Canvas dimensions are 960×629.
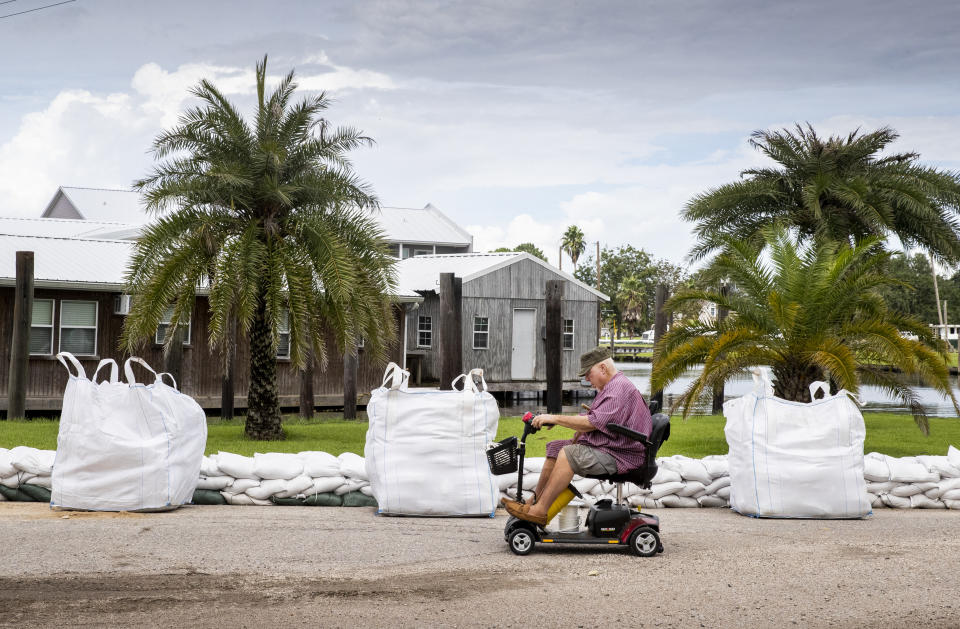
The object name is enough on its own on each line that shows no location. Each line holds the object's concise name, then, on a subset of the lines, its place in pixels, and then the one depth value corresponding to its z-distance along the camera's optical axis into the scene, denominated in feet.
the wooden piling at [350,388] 65.77
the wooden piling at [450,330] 65.41
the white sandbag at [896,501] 31.83
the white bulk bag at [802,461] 29.09
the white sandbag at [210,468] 30.81
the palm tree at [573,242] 272.92
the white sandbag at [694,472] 31.55
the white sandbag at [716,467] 31.76
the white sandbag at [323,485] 30.48
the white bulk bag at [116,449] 28.07
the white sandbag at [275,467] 30.48
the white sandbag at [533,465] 30.60
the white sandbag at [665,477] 31.37
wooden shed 104.42
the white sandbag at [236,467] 30.48
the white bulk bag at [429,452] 28.48
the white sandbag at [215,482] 30.53
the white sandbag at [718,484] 31.60
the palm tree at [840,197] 60.95
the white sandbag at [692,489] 31.42
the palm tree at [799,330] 43.06
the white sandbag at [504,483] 30.40
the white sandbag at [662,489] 31.16
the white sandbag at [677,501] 31.32
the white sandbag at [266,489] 30.22
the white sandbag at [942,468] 32.30
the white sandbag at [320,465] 30.68
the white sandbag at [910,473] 31.81
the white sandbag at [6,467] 30.14
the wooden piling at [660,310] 68.18
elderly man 23.27
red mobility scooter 23.45
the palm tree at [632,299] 266.36
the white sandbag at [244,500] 30.32
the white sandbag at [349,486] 30.65
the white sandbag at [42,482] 30.22
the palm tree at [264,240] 45.65
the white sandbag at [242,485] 30.42
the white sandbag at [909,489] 31.81
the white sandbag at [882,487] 31.91
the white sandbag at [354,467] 30.68
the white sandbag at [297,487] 30.30
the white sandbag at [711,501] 31.68
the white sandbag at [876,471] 31.76
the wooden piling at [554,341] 63.77
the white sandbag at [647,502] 31.09
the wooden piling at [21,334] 55.26
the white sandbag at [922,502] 31.96
